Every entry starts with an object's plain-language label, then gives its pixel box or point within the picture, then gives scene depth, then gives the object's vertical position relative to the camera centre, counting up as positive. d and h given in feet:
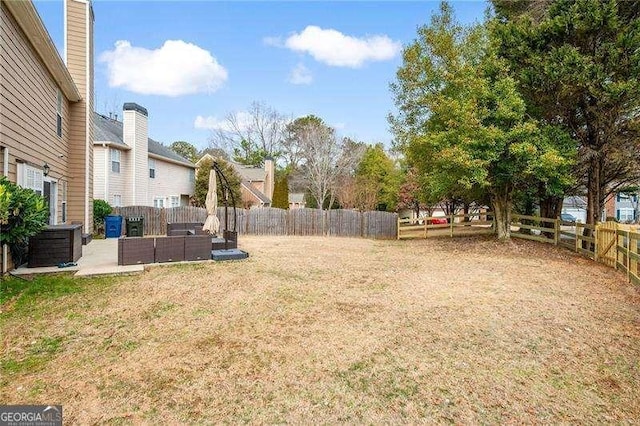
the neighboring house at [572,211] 118.11 +1.05
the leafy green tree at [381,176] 103.86 +11.03
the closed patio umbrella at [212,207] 31.09 +0.23
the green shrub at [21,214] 17.21 -0.36
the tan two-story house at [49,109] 20.71 +7.94
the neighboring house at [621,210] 116.32 +1.65
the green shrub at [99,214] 47.11 -0.82
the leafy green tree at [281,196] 97.60 +4.06
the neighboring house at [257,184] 104.27 +8.65
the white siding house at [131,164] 54.75 +7.94
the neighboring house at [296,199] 145.07 +4.65
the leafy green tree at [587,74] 33.71 +14.33
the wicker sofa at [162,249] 25.08 -3.12
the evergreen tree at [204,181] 82.43 +6.93
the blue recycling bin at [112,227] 45.91 -2.51
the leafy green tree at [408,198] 93.66 +4.06
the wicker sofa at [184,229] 35.78 -2.18
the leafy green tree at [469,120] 36.94 +10.82
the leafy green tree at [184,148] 160.88 +28.79
